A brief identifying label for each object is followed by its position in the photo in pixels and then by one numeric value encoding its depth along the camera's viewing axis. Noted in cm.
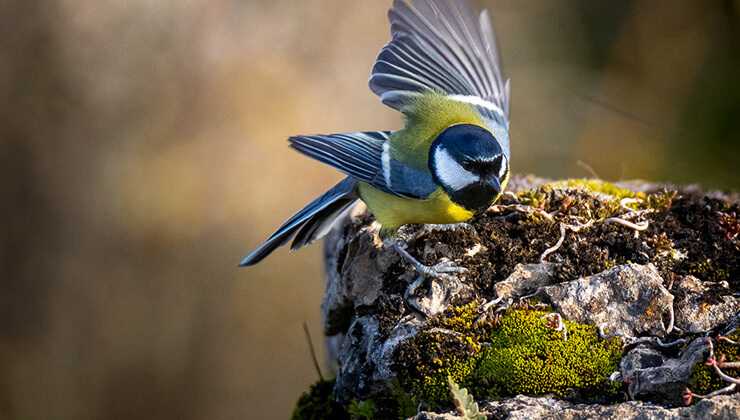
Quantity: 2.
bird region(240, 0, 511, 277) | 620
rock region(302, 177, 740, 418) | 489
